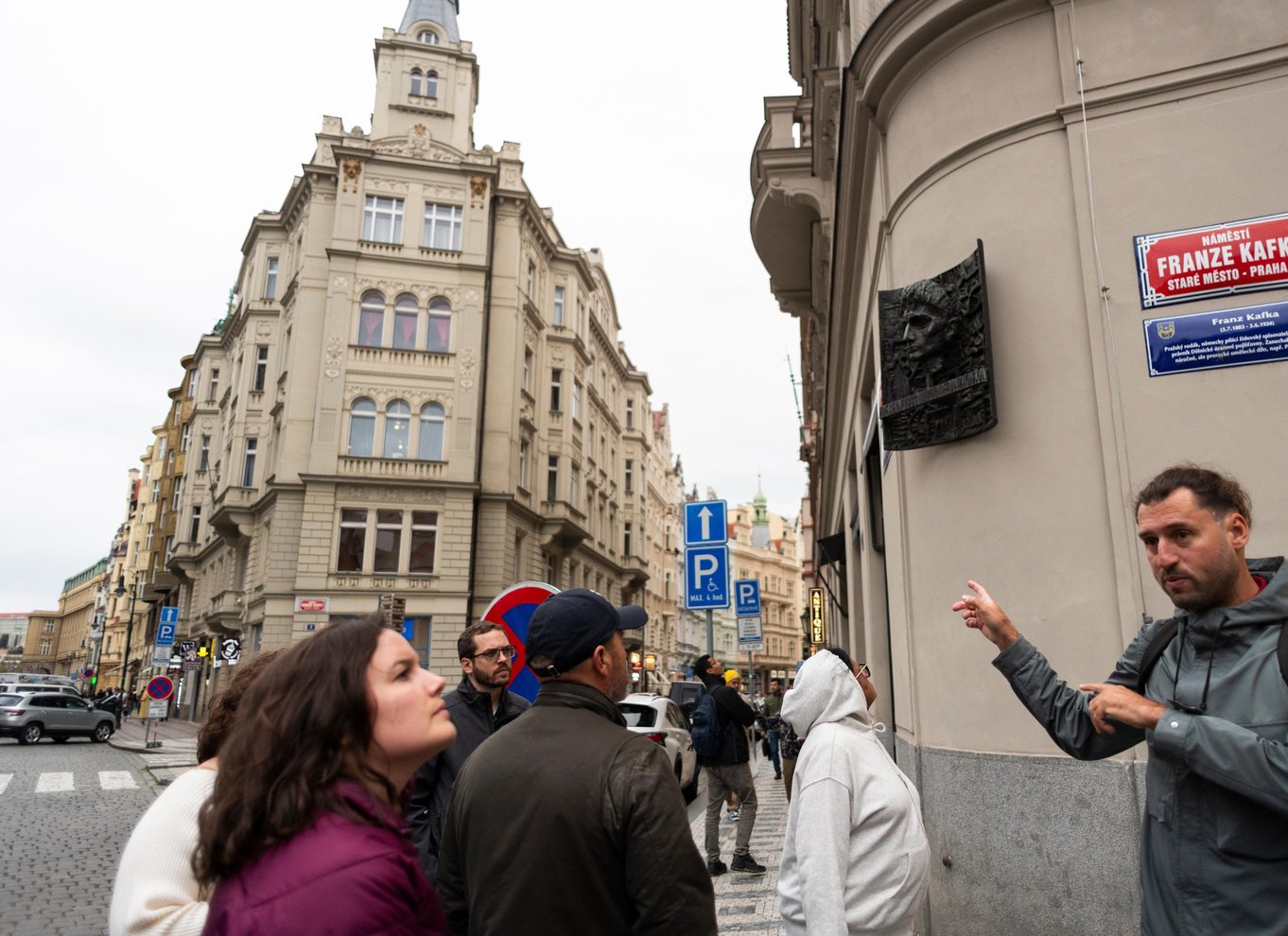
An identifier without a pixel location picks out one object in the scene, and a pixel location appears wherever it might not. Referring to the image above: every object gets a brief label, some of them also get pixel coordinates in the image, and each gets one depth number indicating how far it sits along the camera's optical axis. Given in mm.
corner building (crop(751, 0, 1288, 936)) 5230
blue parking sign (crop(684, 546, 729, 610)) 12758
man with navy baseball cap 2312
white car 13906
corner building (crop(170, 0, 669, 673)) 30297
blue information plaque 5262
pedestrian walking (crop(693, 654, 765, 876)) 8844
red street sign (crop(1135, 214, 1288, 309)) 5336
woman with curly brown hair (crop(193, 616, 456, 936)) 1410
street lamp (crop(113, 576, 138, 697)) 59762
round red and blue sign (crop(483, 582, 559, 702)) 5225
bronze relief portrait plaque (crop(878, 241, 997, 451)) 6090
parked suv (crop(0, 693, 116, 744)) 26562
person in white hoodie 2861
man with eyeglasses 4035
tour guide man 2088
